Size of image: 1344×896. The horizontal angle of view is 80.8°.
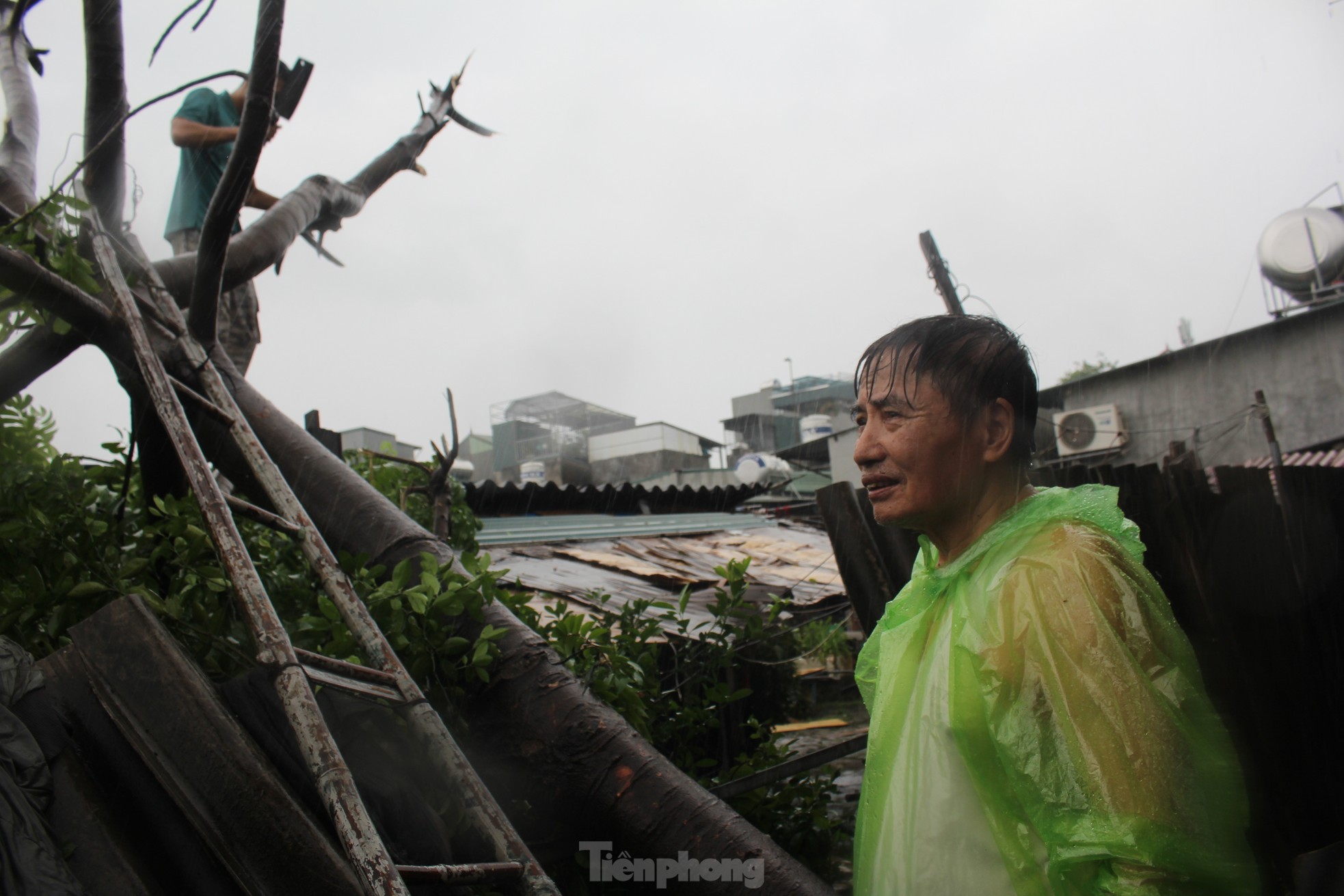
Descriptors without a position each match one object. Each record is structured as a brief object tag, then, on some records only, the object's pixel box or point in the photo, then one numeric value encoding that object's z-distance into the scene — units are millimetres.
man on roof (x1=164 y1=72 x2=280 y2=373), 4355
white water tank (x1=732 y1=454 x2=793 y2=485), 18562
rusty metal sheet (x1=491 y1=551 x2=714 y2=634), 5298
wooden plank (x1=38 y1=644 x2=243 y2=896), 1593
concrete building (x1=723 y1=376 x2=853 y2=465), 29422
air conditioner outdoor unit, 12211
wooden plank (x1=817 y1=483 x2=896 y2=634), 3414
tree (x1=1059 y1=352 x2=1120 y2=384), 24569
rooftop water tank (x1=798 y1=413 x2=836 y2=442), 21844
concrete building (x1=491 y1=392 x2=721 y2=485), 21312
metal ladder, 1603
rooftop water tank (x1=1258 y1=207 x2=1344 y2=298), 11695
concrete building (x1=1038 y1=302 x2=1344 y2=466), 11508
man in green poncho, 1013
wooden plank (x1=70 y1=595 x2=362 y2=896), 1575
